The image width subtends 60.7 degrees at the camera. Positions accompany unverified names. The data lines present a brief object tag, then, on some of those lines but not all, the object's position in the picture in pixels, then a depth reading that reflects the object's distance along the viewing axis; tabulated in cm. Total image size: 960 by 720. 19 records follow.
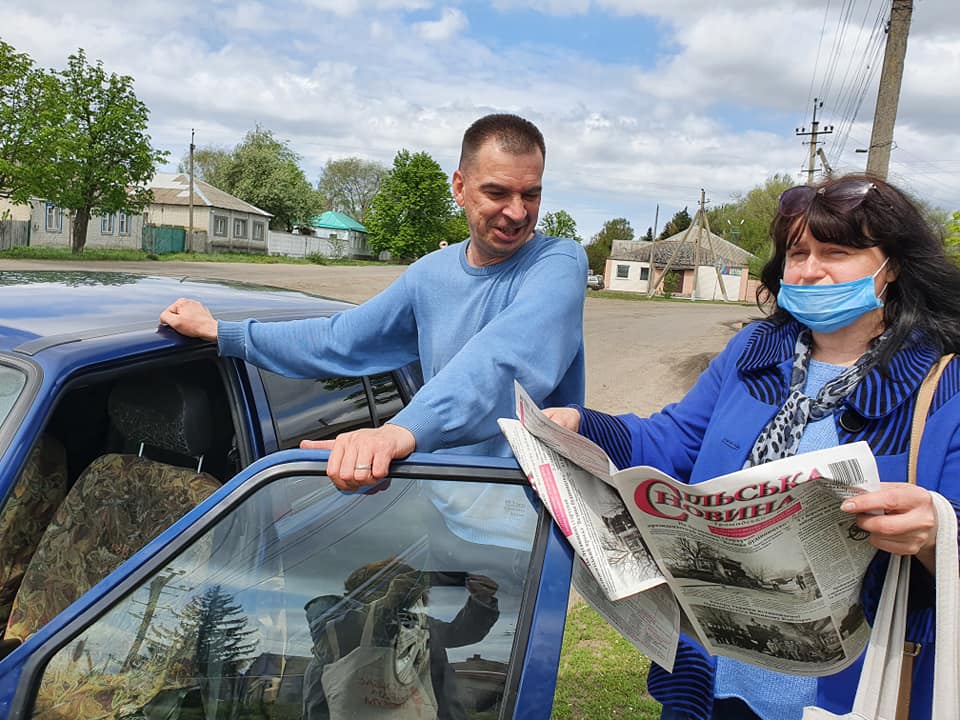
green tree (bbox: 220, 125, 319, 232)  6700
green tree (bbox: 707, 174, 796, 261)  7619
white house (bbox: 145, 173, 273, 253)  5431
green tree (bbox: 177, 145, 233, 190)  7519
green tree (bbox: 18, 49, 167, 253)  2772
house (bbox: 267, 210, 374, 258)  6091
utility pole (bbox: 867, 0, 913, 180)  1036
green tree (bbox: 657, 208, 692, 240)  9600
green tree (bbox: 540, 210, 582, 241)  8269
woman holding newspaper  161
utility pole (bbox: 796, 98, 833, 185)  3941
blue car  150
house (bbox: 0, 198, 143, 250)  3934
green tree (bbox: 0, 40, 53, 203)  2681
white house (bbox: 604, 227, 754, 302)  6419
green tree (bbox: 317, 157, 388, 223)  8706
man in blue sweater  171
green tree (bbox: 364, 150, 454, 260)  6078
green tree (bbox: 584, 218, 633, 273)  7625
